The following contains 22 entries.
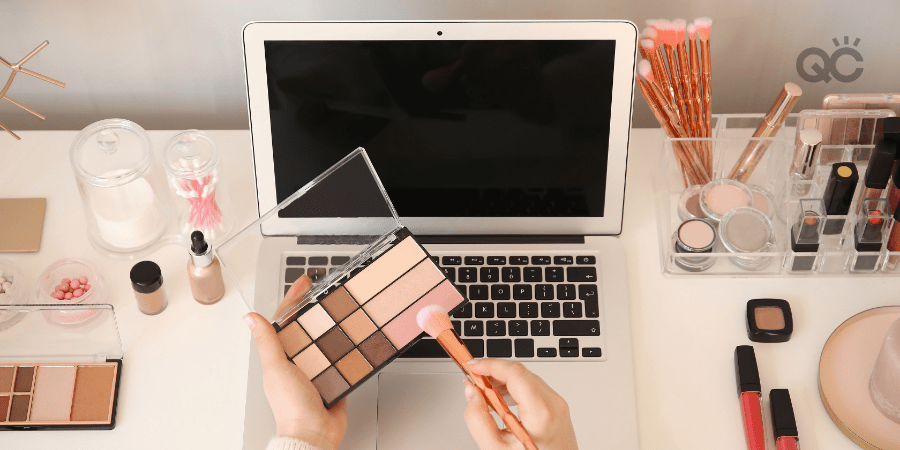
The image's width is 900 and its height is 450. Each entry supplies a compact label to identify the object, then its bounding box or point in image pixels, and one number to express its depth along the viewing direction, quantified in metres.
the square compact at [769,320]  1.02
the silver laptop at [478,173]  0.98
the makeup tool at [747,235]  1.08
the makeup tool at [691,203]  1.14
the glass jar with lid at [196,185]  1.08
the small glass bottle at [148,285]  1.01
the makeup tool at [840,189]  0.98
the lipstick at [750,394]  0.94
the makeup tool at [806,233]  1.03
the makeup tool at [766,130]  1.03
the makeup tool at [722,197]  1.11
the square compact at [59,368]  0.97
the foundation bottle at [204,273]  1.01
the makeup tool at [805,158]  1.05
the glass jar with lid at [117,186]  1.10
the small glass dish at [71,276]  1.07
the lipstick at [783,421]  0.93
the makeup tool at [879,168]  0.94
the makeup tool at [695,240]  1.07
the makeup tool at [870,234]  1.02
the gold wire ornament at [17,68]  1.02
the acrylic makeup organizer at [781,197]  1.07
